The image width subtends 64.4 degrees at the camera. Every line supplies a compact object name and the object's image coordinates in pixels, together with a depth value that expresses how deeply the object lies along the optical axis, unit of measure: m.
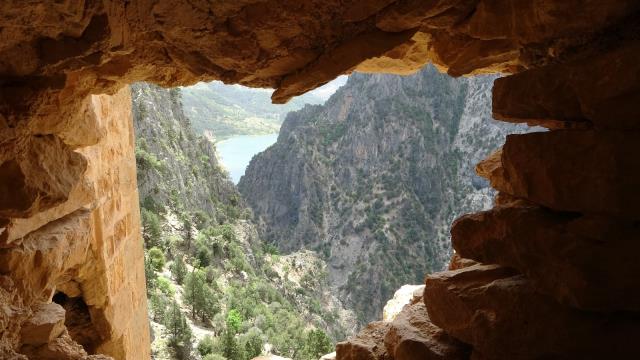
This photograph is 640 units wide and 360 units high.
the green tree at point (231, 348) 12.59
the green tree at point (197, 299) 15.59
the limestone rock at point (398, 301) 5.38
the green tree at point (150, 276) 14.67
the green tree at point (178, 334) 11.40
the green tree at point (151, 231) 18.66
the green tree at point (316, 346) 15.78
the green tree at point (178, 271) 17.73
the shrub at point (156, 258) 16.79
